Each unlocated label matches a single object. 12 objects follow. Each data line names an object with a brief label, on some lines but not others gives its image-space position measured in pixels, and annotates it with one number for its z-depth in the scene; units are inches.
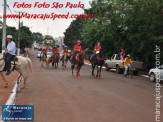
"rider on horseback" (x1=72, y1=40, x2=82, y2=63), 789.9
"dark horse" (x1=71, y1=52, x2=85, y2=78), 775.7
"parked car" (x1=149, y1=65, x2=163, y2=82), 721.2
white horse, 508.4
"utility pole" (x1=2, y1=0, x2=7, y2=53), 938.1
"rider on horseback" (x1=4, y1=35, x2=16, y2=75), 498.6
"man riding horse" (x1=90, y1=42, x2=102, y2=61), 775.5
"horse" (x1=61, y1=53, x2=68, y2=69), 1142.3
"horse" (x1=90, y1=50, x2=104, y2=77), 782.1
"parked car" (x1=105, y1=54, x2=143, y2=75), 976.9
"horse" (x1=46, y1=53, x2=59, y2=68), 1138.0
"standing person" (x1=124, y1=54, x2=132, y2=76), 867.0
